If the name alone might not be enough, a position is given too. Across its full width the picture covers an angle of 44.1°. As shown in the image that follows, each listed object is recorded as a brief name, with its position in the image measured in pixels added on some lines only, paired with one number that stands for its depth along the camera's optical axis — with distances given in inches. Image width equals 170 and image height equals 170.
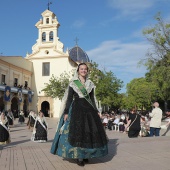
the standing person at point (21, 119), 794.9
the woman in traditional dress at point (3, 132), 319.3
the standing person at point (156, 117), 337.5
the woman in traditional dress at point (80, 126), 153.8
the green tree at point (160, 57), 827.3
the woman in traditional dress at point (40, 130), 343.2
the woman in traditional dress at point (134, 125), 375.6
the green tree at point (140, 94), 1352.0
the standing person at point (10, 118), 639.1
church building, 1244.0
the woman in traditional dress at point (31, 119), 575.5
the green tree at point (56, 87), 1120.9
